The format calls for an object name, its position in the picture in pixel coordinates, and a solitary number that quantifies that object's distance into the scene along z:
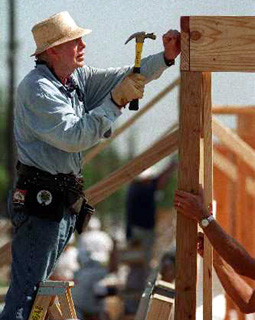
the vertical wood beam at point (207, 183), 10.32
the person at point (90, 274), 20.83
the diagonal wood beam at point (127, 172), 12.68
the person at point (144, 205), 24.65
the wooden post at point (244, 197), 18.93
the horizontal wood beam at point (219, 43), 9.85
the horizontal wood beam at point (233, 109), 17.87
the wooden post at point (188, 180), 10.01
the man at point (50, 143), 10.23
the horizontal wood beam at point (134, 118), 16.32
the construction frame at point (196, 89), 9.85
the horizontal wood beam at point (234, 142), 15.90
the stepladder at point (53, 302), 10.51
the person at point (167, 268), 17.88
